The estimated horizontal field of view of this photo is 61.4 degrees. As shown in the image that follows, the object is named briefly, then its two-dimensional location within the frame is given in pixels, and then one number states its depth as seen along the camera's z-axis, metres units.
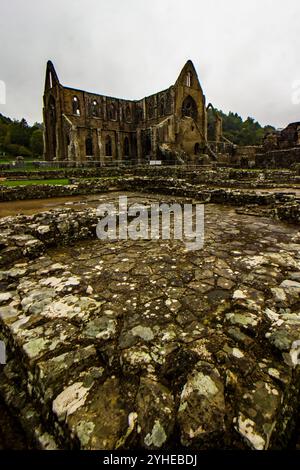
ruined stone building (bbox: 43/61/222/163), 31.06
